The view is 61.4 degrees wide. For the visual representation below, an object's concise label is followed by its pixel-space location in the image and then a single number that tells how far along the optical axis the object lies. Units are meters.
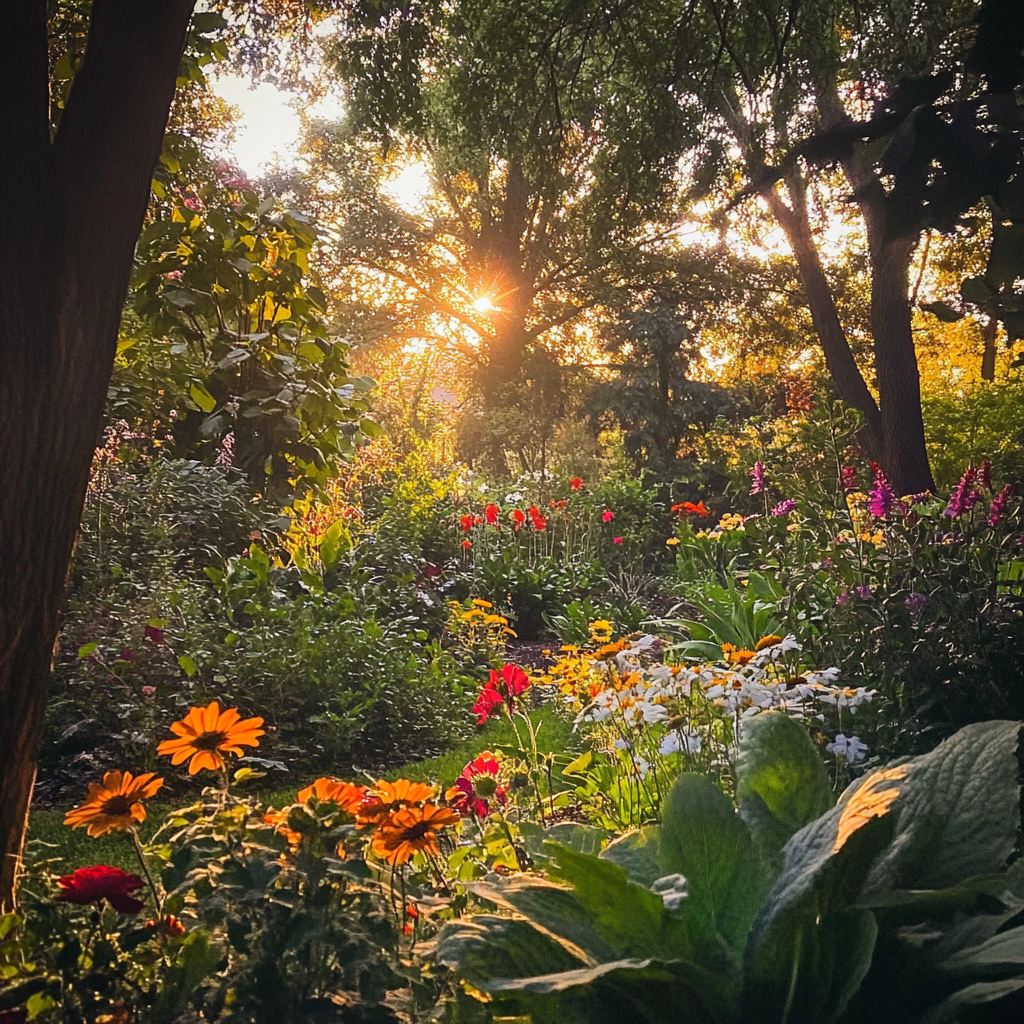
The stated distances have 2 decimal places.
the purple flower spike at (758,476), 5.71
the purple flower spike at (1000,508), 3.01
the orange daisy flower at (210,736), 1.33
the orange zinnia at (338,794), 1.31
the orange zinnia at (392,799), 1.25
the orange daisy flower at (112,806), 1.23
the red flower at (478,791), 1.66
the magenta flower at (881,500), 3.21
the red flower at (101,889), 1.04
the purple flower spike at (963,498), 3.05
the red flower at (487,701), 2.38
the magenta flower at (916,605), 2.54
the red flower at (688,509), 7.25
